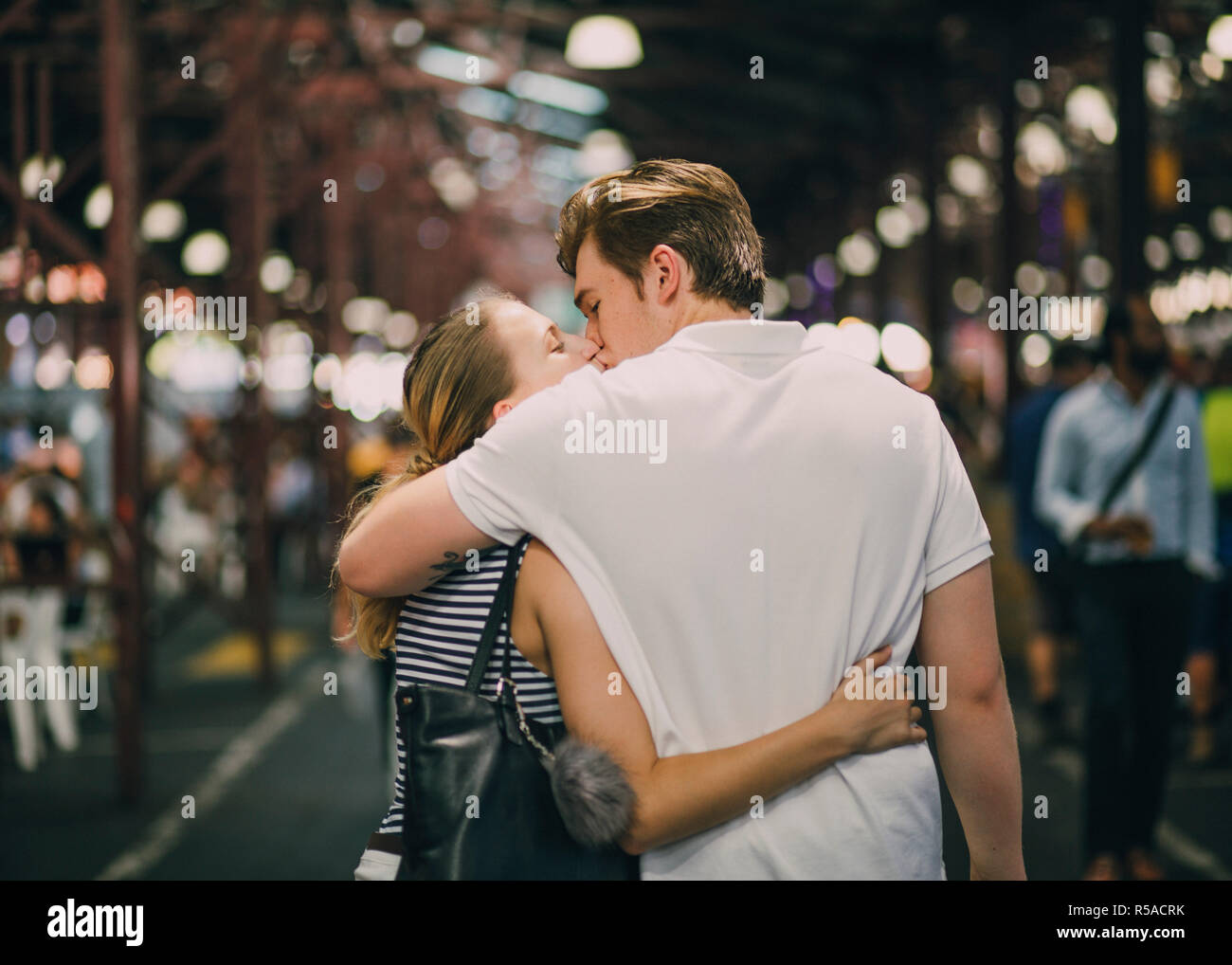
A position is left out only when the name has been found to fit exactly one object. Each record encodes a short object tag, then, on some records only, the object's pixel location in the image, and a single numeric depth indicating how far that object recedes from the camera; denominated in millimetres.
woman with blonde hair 1871
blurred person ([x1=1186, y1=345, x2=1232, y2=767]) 8242
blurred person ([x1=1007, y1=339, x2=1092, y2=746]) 8312
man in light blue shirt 5398
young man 1856
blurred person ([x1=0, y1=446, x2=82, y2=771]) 8898
